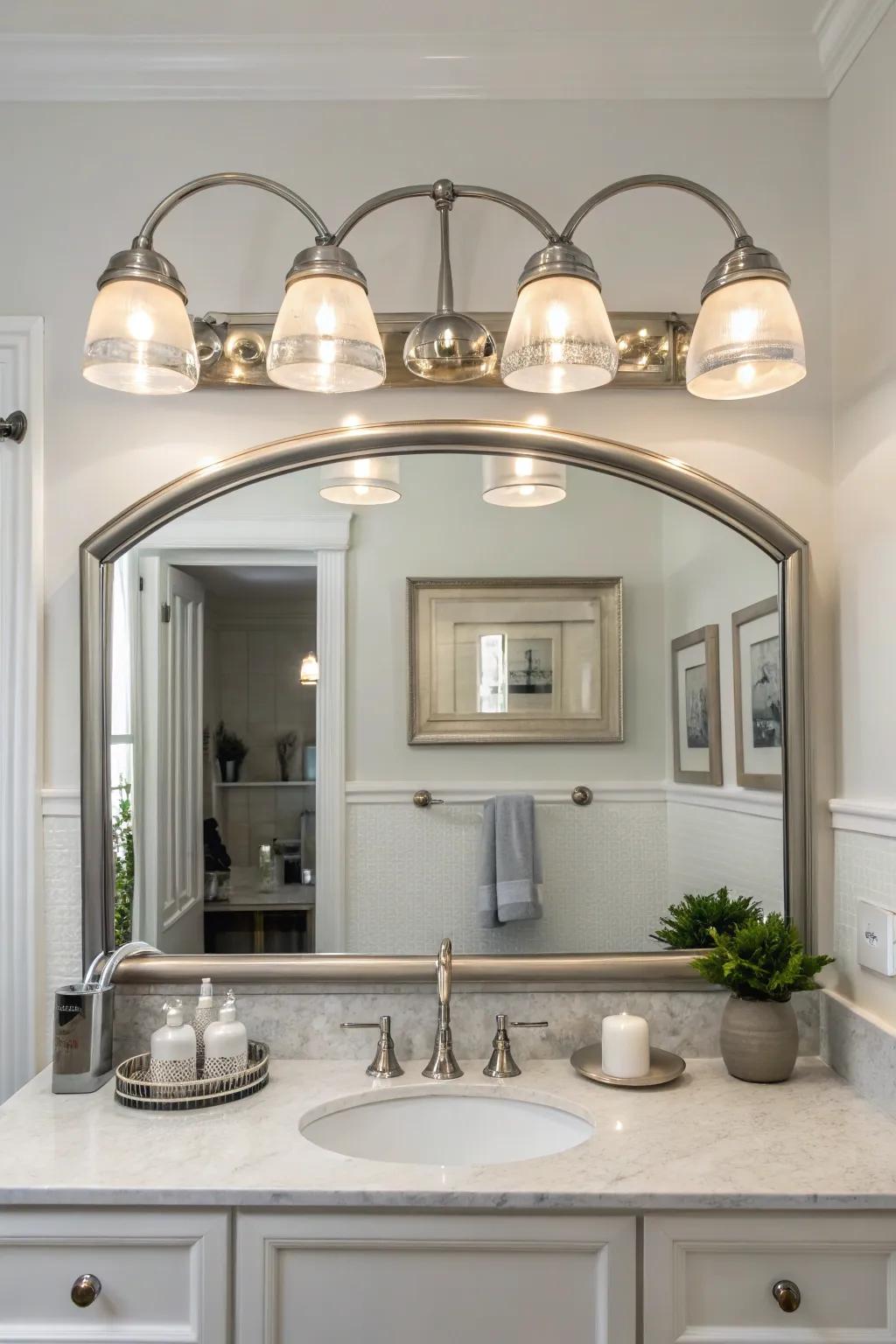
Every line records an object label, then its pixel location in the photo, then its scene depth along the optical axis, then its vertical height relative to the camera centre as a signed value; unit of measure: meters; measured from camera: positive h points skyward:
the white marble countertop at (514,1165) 1.24 -0.57
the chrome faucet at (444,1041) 1.62 -0.52
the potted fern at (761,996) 1.58 -0.44
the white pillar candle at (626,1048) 1.57 -0.52
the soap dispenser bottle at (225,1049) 1.54 -0.50
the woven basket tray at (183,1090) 1.48 -0.55
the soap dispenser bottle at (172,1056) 1.51 -0.50
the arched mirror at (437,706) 1.74 +0.02
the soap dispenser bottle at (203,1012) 1.60 -0.46
